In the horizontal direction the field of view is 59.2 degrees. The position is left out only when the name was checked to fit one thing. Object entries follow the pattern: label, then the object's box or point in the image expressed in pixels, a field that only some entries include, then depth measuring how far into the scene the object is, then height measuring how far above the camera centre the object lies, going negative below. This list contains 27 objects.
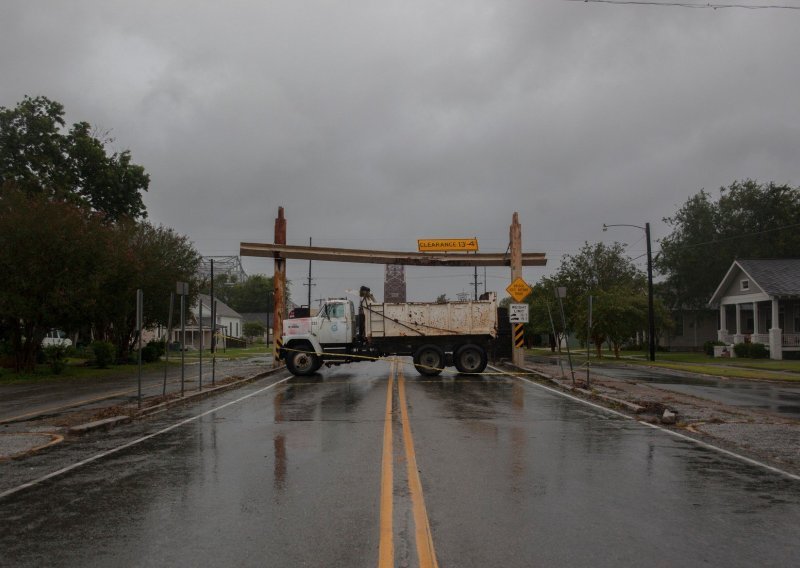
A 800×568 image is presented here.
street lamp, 37.91 +1.00
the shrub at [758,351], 40.00 -1.44
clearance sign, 31.42 +3.64
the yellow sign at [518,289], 26.99 +1.43
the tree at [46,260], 24.58 +2.41
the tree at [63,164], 35.03 +8.55
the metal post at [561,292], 19.70 +0.96
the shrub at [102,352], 32.78 -1.19
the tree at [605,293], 41.38 +2.12
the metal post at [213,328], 21.05 -0.04
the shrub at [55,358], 27.97 -1.23
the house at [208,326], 77.25 +0.11
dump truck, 25.09 -0.27
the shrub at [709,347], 45.06 -1.36
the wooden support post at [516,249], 29.64 +3.25
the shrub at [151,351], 38.70 -1.32
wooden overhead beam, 30.39 +3.05
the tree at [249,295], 127.38 +5.80
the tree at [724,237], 60.22 +7.74
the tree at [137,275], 29.23 +2.40
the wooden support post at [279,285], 30.12 +1.83
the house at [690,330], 57.34 -0.34
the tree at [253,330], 95.94 -0.42
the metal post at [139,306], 13.82 +0.41
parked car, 52.74 -0.83
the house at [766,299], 39.25 +1.58
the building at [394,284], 42.08 +2.61
